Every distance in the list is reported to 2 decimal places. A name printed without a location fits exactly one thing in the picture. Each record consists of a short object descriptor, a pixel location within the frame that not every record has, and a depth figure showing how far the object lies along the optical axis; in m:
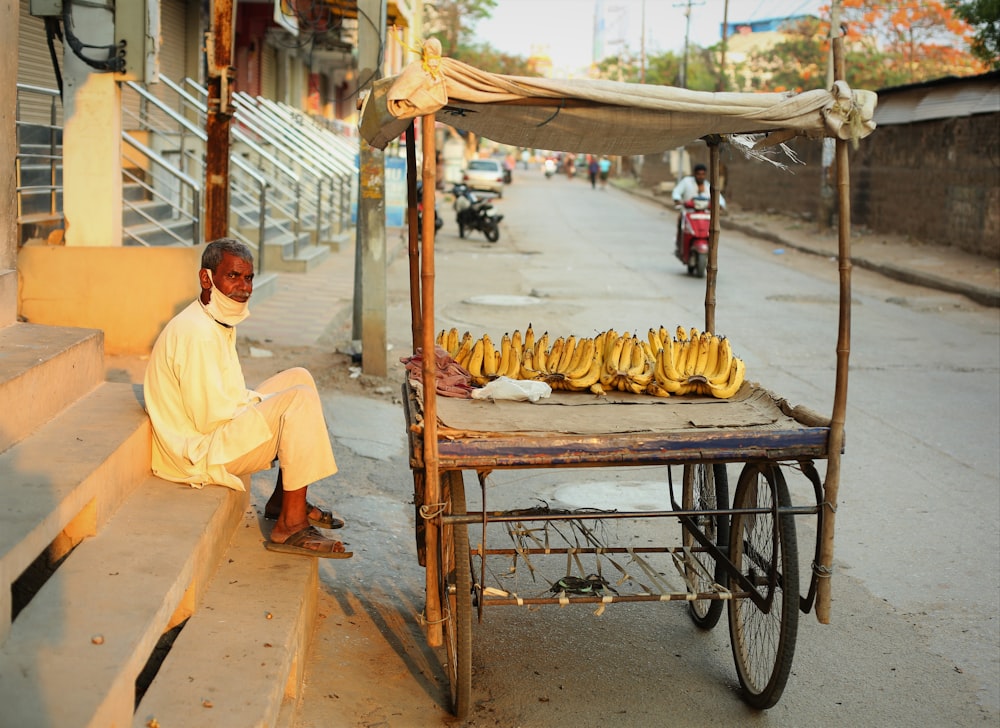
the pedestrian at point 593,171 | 52.84
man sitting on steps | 4.24
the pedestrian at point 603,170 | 58.20
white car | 42.75
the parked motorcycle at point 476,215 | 23.81
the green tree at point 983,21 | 18.59
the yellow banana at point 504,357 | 4.98
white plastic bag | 4.51
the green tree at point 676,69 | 59.97
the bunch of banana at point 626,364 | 4.78
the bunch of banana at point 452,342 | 5.31
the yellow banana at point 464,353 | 5.14
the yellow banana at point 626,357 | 4.89
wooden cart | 3.73
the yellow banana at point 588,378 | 4.76
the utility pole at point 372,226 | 9.24
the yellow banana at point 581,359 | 4.82
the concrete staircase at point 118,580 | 2.82
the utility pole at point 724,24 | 40.35
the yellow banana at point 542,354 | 5.02
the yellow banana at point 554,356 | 5.04
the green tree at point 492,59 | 49.10
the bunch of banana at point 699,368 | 4.71
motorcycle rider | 17.39
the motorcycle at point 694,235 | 16.91
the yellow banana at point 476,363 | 4.93
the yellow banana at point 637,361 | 4.85
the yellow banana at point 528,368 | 4.93
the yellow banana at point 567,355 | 5.00
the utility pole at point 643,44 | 63.95
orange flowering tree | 41.25
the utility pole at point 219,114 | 7.69
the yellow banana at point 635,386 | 4.77
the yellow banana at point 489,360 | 4.96
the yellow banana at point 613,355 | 4.88
